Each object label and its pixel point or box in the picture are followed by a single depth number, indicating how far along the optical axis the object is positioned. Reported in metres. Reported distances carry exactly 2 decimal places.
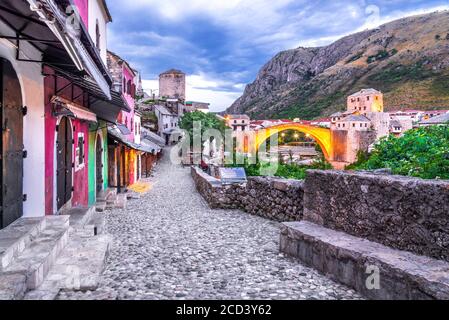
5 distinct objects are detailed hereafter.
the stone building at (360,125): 60.94
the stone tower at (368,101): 87.25
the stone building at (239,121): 86.25
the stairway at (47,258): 3.22
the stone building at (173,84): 97.12
